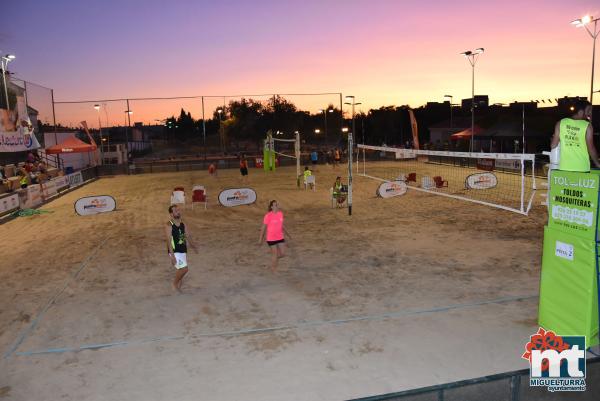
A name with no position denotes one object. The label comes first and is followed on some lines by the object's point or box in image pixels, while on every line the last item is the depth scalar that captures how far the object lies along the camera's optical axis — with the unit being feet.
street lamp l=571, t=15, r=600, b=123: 75.82
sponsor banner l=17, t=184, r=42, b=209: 65.05
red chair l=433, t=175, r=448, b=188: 74.20
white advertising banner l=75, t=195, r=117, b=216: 60.29
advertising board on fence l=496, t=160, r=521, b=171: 100.37
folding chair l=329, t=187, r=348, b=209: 61.31
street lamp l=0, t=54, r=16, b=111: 75.20
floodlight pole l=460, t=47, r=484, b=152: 103.76
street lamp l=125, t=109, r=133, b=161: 137.80
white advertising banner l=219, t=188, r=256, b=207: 62.23
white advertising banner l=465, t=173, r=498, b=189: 75.51
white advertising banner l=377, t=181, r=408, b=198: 67.77
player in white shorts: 27.86
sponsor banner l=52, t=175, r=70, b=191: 81.87
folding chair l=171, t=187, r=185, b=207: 60.49
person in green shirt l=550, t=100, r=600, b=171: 19.16
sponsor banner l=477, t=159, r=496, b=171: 104.87
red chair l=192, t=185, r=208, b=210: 60.23
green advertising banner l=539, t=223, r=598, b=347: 18.63
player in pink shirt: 32.01
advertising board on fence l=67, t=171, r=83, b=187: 92.46
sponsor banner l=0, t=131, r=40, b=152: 73.10
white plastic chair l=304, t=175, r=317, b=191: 79.15
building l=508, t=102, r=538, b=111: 206.57
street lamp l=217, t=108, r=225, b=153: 167.96
